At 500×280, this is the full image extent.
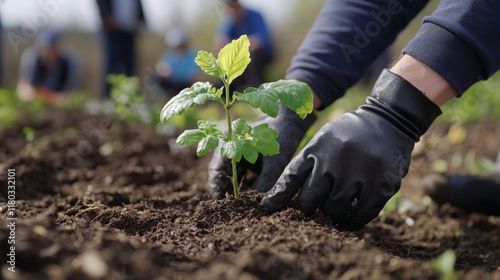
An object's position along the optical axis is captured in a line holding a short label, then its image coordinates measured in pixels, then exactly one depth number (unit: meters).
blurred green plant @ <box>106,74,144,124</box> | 3.22
